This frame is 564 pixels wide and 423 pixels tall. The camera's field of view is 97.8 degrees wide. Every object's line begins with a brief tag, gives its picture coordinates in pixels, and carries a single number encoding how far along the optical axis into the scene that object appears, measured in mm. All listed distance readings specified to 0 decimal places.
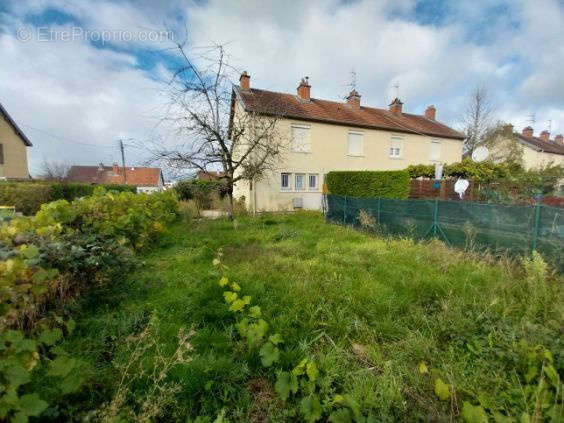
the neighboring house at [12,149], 19969
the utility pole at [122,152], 27712
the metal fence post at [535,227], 4152
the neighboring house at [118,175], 44469
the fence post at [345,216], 9539
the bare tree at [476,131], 24219
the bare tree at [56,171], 29083
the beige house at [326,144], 14641
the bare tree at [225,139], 8797
